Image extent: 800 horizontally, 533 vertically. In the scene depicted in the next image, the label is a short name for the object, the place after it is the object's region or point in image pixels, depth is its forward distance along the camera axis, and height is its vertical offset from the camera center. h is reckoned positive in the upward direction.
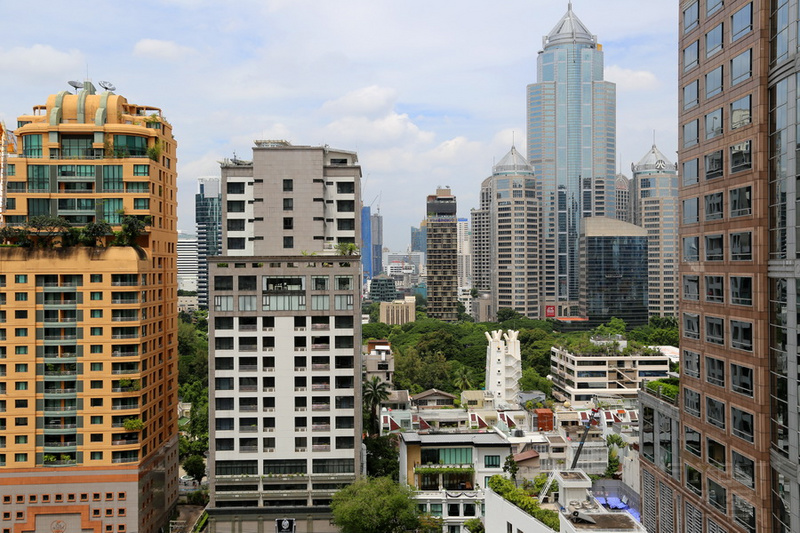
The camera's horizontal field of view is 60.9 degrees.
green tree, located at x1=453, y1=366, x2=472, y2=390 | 117.06 -18.25
